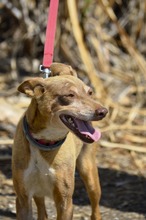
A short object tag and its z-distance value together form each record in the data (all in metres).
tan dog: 5.67
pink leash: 6.42
